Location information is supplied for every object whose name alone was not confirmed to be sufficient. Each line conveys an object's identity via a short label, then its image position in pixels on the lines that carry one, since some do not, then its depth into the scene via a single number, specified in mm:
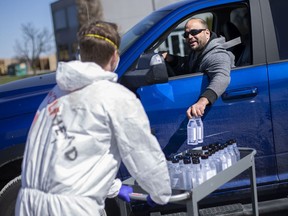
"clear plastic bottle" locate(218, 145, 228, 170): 2736
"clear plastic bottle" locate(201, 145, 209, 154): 2836
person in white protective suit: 1957
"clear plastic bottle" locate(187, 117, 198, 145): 3107
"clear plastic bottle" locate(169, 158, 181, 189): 2604
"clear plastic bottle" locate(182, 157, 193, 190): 2559
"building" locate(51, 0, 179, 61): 22000
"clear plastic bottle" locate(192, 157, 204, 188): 2533
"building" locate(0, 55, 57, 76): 41906
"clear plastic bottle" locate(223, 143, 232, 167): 2776
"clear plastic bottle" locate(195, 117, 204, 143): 3113
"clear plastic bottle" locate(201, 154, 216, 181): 2568
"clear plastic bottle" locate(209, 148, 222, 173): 2705
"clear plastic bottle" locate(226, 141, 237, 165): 2838
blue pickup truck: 3344
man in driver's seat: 3324
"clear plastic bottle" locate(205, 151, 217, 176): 2621
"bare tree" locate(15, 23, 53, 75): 42719
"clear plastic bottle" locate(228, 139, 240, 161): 2915
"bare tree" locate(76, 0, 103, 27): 23188
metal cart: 2320
